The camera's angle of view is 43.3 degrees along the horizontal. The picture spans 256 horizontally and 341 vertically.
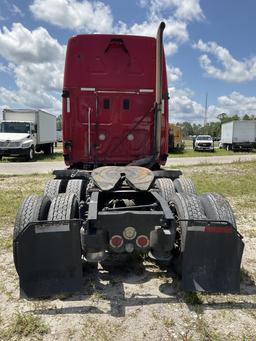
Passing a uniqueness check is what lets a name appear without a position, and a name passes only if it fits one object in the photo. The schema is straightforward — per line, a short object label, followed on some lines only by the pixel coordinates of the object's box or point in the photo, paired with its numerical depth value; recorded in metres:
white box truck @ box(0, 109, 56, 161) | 19.34
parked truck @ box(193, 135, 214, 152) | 36.25
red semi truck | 3.17
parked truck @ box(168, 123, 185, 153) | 31.25
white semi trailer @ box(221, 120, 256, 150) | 35.59
